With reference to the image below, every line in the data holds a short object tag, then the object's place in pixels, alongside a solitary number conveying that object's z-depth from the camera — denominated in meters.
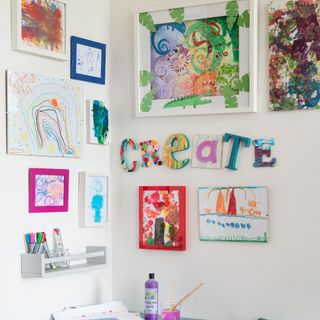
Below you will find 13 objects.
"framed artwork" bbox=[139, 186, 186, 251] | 2.23
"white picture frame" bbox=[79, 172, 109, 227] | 2.21
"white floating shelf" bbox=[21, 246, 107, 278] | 1.90
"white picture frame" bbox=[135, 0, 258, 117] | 2.12
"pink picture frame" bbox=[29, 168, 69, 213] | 1.99
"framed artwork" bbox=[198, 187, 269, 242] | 2.10
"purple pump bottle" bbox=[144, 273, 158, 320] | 2.15
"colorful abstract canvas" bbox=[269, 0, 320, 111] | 2.04
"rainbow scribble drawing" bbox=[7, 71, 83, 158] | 1.93
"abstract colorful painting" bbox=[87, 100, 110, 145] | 2.25
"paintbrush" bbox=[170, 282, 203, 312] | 2.15
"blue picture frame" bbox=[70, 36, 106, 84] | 2.20
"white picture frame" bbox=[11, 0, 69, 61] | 1.93
